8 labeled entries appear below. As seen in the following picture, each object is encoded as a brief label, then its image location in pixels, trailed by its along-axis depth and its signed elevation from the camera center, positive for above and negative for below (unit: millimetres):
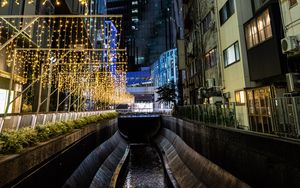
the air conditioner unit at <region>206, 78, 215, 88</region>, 17241 +2498
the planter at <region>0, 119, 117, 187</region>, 3689 -1072
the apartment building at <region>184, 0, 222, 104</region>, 17188 +6422
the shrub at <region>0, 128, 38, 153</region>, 4383 -617
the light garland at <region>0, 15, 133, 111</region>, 16922 +5324
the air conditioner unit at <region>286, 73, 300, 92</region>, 8470 +1167
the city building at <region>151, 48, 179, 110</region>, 61675 +15091
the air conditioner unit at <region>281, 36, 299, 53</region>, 8102 +2745
